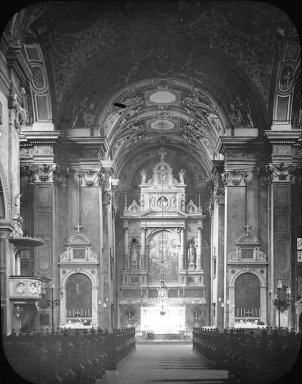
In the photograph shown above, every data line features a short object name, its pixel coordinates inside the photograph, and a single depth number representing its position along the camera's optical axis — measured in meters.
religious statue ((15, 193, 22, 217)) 25.02
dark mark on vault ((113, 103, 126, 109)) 36.01
